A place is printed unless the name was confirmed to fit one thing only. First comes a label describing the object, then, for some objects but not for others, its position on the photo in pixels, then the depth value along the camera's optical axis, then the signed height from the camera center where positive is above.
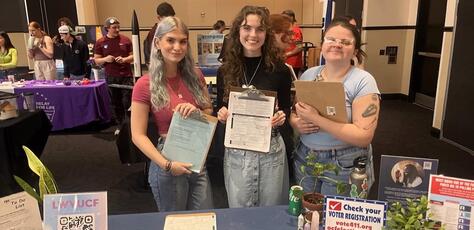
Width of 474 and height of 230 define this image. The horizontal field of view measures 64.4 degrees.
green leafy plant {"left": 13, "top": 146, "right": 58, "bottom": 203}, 1.17 -0.46
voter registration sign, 1.12 -0.55
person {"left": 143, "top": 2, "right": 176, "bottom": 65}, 4.20 +0.21
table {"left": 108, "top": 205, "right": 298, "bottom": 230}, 1.31 -0.67
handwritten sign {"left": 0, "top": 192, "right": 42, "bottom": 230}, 1.08 -0.52
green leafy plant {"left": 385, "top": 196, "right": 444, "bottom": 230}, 0.99 -0.50
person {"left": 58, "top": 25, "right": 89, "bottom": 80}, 5.68 -0.36
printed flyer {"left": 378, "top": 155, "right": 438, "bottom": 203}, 1.22 -0.48
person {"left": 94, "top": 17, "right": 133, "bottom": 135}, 5.02 -0.36
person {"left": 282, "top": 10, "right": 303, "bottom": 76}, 5.31 -0.36
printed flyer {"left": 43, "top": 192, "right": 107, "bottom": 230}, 1.12 -0.52
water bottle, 1.23 -0.50
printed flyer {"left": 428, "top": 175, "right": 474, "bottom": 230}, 1.08 -0.50
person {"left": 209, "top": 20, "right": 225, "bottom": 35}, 7.66 +0.06
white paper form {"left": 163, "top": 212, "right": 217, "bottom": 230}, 1.29 -0.66
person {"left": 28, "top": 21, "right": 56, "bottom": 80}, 5.39 -0.31
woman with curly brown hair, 1.56 -0.24
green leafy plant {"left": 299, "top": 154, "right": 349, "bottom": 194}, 1.26 -0.49
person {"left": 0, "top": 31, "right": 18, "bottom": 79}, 5.78 -0.36
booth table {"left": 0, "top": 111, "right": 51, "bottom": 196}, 2.89 -0.90
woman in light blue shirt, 1.41 -0.34
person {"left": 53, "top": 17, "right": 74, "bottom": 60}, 5.81 -0.22
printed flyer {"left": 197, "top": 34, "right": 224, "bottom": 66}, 3.88 -0.19
